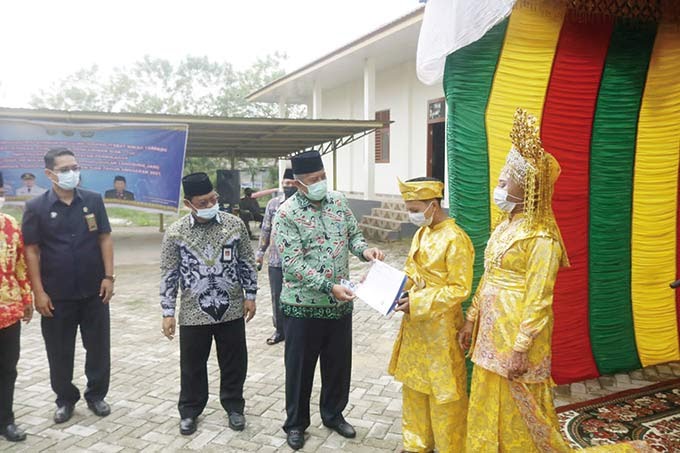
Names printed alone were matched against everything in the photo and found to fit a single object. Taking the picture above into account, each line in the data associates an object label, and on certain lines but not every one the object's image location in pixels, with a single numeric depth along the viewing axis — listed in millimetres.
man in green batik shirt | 2953
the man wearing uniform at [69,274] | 3314
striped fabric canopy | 3197
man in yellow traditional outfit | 2592
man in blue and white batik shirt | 3205
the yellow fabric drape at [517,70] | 3170
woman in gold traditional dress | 2295
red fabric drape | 3344
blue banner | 9094
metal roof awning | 9112
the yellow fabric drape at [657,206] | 3617
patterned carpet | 3139
